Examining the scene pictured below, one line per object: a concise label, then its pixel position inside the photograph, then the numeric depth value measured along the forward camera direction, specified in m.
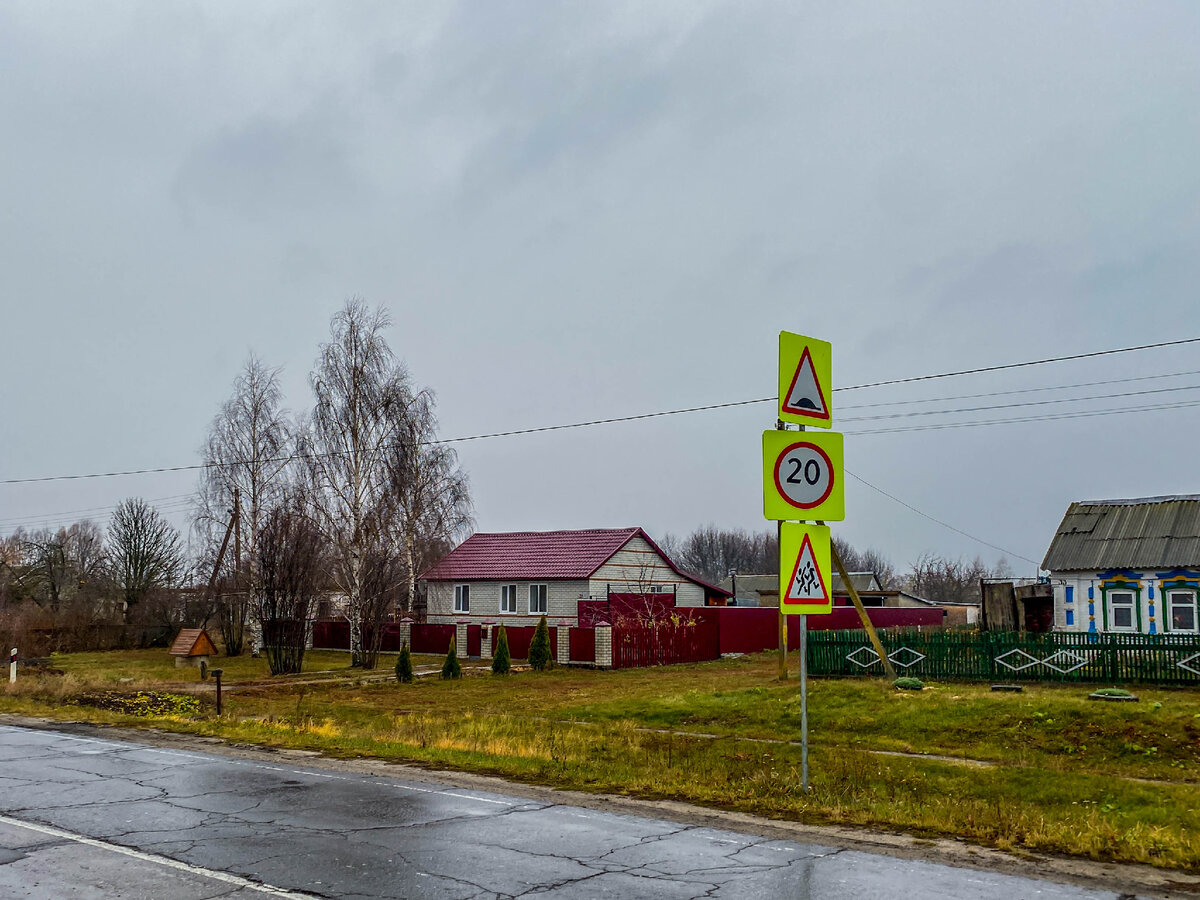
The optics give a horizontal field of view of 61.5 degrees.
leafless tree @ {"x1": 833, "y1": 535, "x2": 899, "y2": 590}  135.25
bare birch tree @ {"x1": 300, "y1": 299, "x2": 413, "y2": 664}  37.56
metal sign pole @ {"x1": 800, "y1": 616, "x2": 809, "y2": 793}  10.04
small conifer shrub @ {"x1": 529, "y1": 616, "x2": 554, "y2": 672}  36.06
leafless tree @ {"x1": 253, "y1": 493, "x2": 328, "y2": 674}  34.59
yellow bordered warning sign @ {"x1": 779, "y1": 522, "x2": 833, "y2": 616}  10.05
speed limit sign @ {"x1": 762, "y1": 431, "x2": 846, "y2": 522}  10.12
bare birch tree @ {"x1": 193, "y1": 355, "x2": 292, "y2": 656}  44.03
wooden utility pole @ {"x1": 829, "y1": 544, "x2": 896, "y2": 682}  23.92
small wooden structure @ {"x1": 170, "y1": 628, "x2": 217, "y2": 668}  40.78
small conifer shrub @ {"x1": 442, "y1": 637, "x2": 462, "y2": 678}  32.41
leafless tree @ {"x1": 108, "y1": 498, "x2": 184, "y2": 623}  56.38
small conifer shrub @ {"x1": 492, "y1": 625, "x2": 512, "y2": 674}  33.91
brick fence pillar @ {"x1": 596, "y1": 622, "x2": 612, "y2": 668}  35.59
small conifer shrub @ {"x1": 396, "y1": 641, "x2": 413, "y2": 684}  31.34
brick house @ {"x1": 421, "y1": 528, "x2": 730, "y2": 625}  44.72
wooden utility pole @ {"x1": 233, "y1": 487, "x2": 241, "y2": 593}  44.28
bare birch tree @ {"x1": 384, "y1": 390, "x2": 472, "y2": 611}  39.78
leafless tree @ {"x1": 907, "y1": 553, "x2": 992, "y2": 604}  112.50
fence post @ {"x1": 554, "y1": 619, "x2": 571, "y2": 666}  37.28
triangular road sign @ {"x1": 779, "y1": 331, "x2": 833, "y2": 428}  10.24
